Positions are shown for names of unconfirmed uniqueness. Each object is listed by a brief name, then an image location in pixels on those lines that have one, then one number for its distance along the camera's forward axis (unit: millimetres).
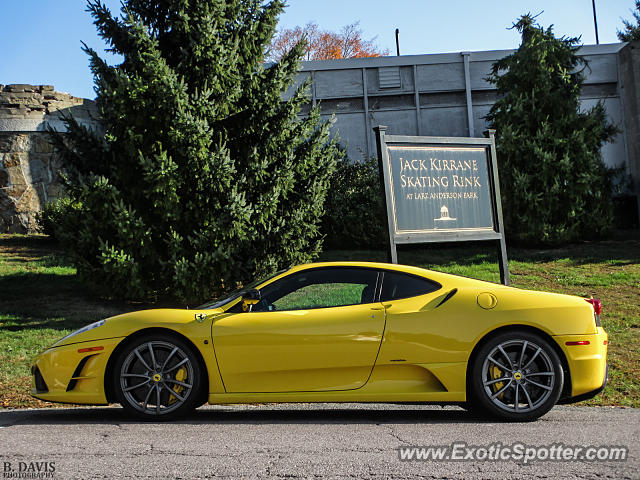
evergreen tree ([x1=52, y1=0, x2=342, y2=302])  11711
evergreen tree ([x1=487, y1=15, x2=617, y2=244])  17656
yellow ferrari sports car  5449
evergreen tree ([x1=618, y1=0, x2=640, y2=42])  47906
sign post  10242
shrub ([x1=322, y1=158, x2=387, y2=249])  18078
